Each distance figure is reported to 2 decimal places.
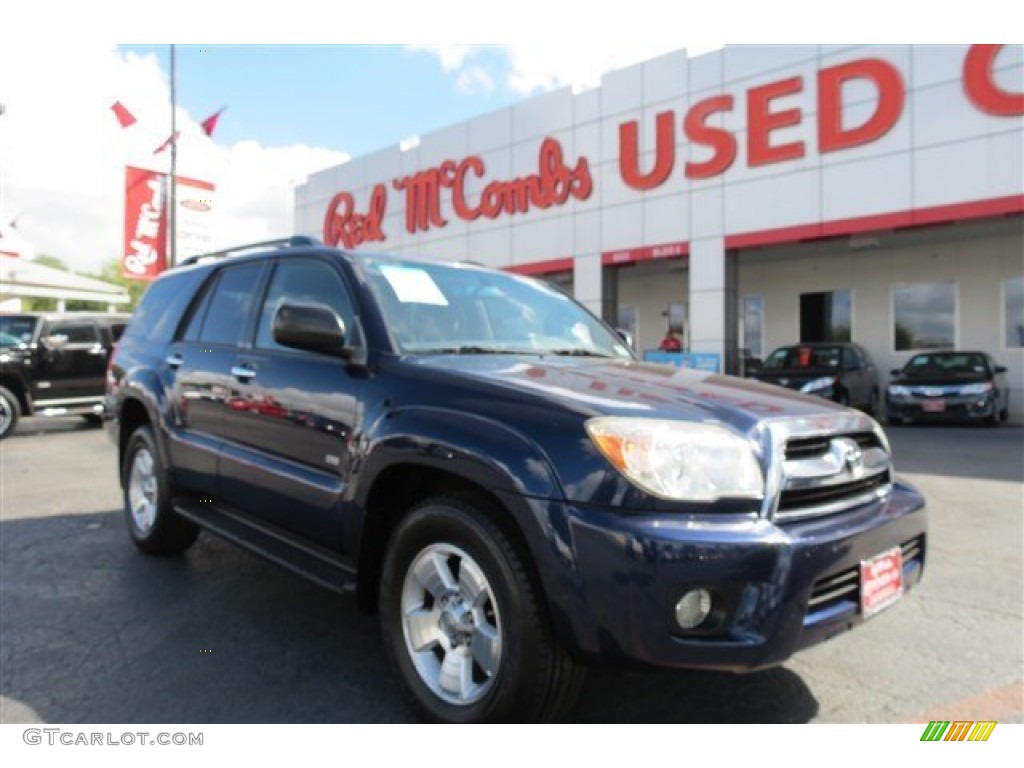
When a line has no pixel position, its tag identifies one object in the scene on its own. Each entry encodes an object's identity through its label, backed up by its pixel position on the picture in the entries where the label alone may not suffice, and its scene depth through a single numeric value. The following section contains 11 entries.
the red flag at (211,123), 20.08
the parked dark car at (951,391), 12.55
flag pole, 18.81
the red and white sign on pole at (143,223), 18.55
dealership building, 12.92
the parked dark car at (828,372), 13.12
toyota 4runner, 2.10
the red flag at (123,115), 17.83
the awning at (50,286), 26.92
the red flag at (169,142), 18.88
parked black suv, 11.38
